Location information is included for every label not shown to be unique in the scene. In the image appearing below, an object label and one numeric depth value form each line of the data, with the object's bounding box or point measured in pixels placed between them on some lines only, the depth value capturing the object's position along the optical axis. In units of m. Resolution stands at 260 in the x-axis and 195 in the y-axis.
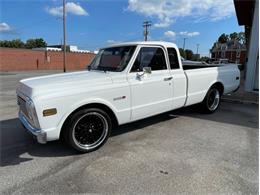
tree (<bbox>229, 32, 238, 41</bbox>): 115.00
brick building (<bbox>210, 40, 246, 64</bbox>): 66.61
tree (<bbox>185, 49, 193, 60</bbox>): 81.32
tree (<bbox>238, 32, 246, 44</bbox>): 98.01
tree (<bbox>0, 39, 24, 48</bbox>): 71.47
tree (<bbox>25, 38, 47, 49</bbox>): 85.25
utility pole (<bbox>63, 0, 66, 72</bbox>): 29.30
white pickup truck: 3.43
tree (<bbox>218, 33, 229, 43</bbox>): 112.19
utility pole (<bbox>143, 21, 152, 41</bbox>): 49.65
